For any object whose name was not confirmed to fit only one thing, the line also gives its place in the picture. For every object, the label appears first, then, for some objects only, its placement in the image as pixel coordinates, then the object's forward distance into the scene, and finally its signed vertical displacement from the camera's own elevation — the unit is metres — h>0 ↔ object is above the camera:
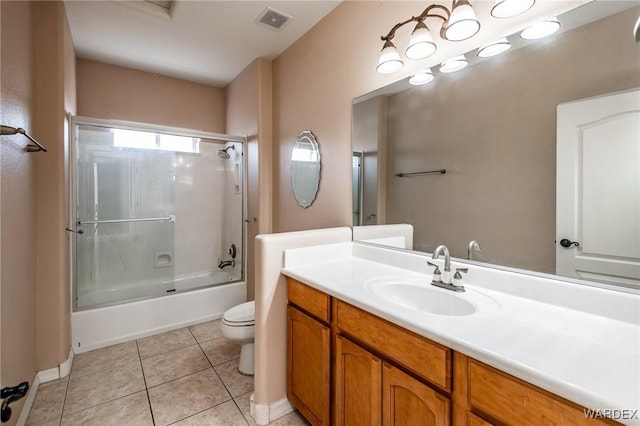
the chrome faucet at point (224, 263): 3.36 -0.62
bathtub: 2.31 -0.92
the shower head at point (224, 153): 3.32 +0.69
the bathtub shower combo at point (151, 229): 2.45 -0.17
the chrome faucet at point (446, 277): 1.23 -0.30
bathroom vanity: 0.65 -0.39
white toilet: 1.90 -0.81
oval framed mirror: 2.33 +0.37
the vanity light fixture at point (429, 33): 1.17 +0.81
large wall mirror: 0.94 +0.24
